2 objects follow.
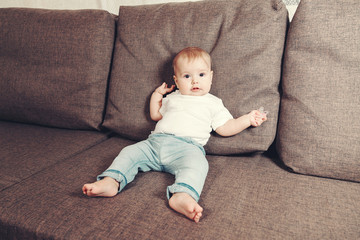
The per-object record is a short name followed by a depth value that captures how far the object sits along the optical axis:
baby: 1.00
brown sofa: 0.81
